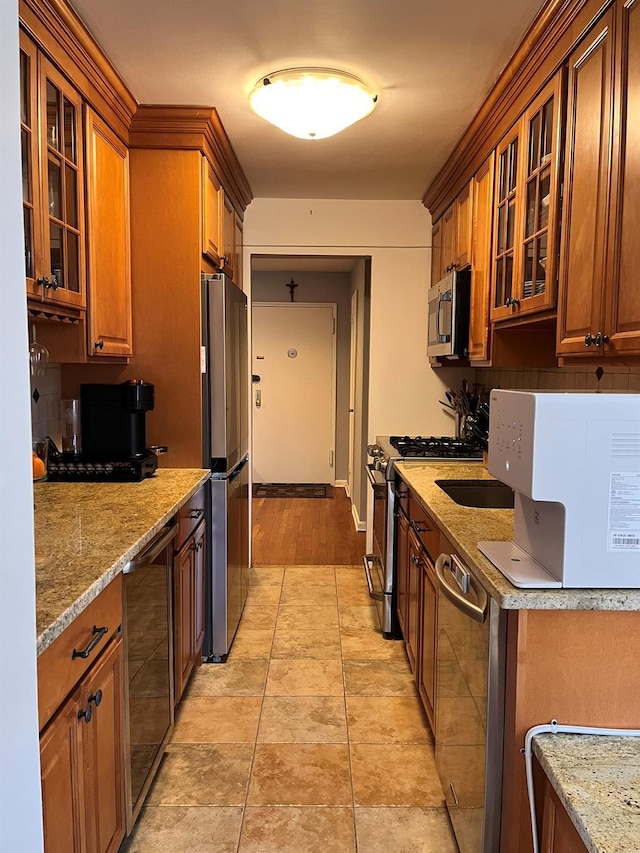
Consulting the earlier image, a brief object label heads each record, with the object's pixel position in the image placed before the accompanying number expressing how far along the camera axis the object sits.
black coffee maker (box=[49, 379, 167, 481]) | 2.47
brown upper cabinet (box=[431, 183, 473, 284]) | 3.13
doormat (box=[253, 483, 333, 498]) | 6.39
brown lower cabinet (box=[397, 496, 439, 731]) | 2.23
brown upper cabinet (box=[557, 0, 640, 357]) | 1.49
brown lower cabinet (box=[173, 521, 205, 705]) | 2.30
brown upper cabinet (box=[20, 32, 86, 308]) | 1.80
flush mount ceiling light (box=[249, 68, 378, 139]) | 2.32
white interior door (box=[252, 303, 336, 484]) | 6.70
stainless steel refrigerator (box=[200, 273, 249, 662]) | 2.76
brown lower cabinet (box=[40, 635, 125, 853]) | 1.19
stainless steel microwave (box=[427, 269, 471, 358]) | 3.06
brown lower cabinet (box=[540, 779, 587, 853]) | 1.08
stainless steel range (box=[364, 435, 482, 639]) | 3.10
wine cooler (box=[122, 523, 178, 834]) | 1.68
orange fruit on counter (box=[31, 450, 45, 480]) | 2.30
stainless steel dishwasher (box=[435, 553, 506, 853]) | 1.36
